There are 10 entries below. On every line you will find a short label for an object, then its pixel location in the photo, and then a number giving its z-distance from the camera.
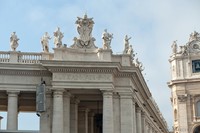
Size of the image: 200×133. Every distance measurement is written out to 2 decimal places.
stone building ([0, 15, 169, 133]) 40.81
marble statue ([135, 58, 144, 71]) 51.39
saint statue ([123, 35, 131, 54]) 45.09
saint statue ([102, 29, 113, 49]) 43.32
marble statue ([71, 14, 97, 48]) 43.50
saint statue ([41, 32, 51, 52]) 43.38
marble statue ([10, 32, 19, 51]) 43.06
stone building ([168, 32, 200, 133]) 92.81
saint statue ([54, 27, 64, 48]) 42.34
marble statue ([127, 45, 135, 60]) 45.19
